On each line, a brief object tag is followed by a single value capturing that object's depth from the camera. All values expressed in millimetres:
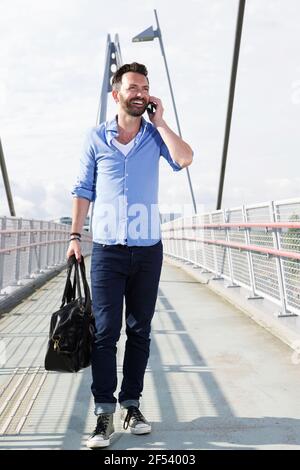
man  2865
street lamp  24672
